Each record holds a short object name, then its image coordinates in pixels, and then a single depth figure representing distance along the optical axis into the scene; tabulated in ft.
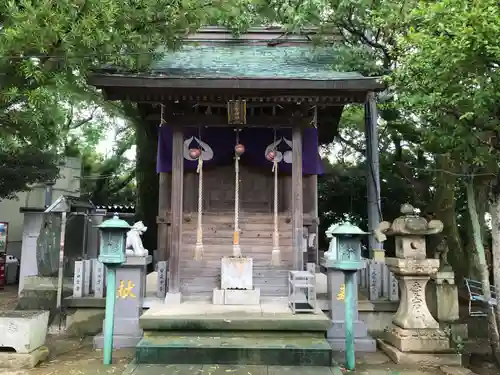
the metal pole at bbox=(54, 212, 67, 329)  26.71
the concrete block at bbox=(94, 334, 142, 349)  22.63
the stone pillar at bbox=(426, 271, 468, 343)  24.04
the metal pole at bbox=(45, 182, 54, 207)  47.32
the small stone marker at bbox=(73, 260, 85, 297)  25.44
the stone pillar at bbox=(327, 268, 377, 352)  22.98
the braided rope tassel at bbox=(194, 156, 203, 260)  24.10
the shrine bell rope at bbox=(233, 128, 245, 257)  25.30
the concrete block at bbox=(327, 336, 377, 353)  22.85
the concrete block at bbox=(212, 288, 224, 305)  24.07
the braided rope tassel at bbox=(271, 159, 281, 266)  24.80
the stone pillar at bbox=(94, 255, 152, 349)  22.93
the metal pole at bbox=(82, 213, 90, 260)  33.96
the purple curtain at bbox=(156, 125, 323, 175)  28.55
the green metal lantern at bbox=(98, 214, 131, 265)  19.07
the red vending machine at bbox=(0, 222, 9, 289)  50.16
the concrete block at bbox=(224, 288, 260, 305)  24.06
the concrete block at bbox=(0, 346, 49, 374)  18.54
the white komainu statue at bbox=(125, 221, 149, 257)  23.93
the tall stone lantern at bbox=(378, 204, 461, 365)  20.89
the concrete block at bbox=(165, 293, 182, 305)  24.29
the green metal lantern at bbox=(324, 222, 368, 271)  19.12
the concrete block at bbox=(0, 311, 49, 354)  18.88
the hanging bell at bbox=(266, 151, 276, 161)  28.12
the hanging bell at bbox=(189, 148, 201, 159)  27.50
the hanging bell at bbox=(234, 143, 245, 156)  27.73
